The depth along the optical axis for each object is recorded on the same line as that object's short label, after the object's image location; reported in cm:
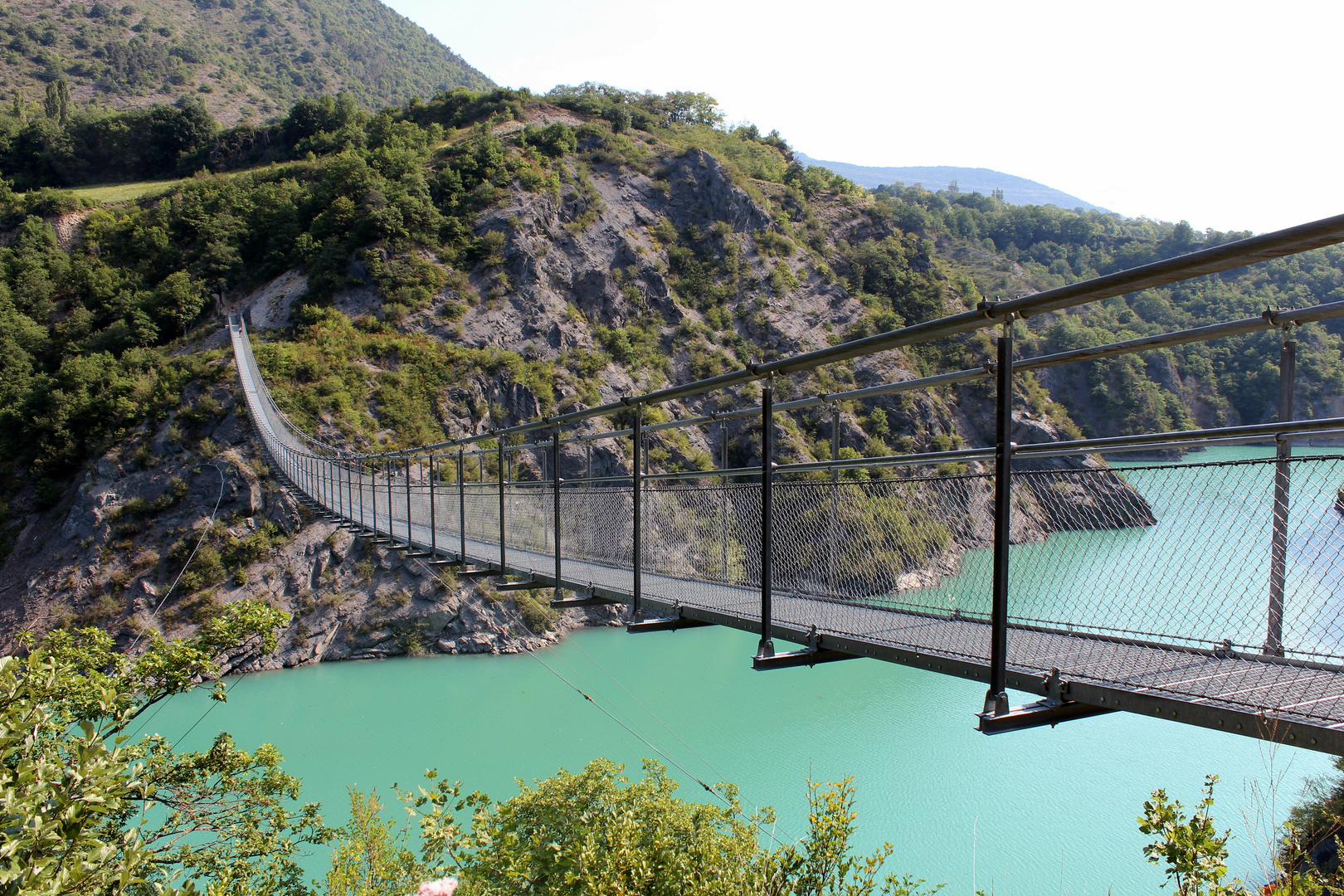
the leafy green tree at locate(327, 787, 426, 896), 801
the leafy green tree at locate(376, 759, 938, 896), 563
